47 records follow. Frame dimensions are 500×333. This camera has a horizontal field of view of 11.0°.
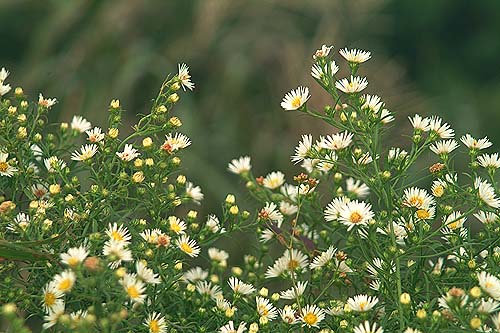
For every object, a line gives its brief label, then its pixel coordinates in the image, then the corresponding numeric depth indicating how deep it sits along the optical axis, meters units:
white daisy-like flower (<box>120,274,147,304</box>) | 1.16
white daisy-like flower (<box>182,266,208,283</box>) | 1.27
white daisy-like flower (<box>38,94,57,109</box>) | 1.27
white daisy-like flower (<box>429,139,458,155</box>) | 1.25
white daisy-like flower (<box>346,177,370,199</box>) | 1.31
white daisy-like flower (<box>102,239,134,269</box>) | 1.16
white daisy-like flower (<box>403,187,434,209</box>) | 1.22
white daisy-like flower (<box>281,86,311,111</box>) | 1.25
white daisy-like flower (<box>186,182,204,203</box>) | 1.28
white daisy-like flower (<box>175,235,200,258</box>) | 1.22
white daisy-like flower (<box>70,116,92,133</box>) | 1.29
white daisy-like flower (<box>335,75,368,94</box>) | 1.24
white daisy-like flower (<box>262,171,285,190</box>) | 1.30
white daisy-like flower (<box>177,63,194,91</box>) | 1.26
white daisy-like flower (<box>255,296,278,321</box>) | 1.22
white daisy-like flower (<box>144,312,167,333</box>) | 1.19
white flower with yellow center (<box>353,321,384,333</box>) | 1.16
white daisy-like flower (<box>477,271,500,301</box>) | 1.17
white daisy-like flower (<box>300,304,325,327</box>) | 1.21
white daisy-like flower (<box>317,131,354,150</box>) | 1.24
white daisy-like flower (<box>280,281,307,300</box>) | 1.23
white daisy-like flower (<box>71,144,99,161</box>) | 1.24
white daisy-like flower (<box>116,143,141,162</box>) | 1.24
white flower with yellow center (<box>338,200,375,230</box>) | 1.21
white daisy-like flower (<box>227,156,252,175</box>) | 1.32
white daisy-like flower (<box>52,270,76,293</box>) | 1.15
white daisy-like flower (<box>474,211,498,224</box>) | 1.24
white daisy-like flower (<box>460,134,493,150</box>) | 1.26
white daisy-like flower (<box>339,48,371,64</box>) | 1.26
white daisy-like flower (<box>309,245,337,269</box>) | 1.24
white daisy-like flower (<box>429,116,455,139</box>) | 1.24
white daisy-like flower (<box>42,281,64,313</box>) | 1.17
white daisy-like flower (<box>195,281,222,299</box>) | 1.24
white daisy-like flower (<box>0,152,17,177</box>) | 1.23
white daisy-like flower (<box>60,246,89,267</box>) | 1.15
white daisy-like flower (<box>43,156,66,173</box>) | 1.23
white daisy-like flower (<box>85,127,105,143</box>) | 1.24
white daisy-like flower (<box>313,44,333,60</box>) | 1.25
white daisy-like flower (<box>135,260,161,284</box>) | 1.18
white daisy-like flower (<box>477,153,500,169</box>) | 1.25
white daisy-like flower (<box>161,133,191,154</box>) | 1.24
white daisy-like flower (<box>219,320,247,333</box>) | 1.19
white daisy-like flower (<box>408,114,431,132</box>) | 1.25
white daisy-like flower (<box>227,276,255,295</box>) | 1.23
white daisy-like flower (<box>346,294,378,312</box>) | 1.19
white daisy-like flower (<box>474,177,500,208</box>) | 1.22
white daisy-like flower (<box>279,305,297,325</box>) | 1.21
